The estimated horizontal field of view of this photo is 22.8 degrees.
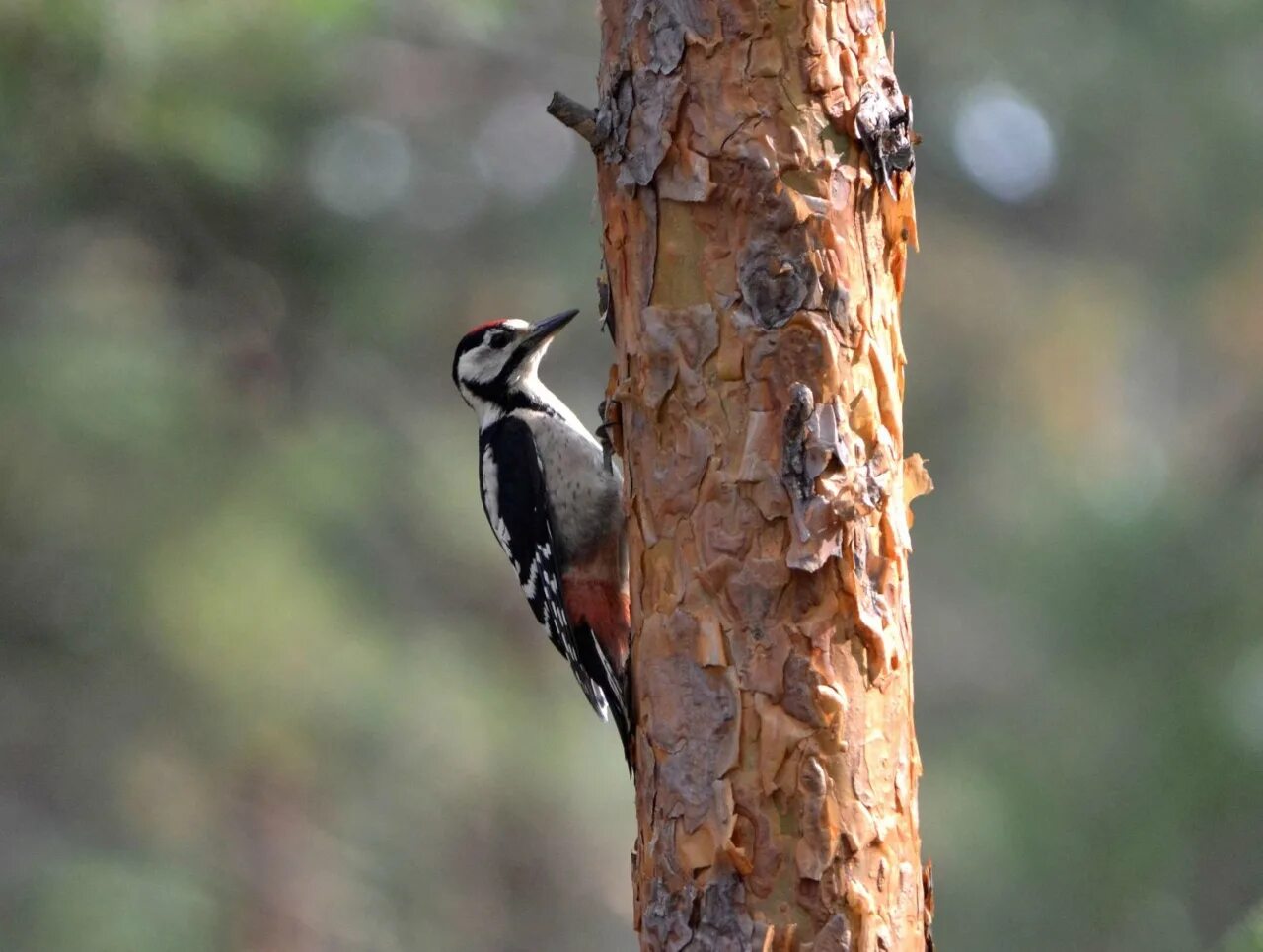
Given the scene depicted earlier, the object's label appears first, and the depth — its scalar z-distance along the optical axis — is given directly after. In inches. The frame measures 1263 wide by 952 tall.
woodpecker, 286.4
